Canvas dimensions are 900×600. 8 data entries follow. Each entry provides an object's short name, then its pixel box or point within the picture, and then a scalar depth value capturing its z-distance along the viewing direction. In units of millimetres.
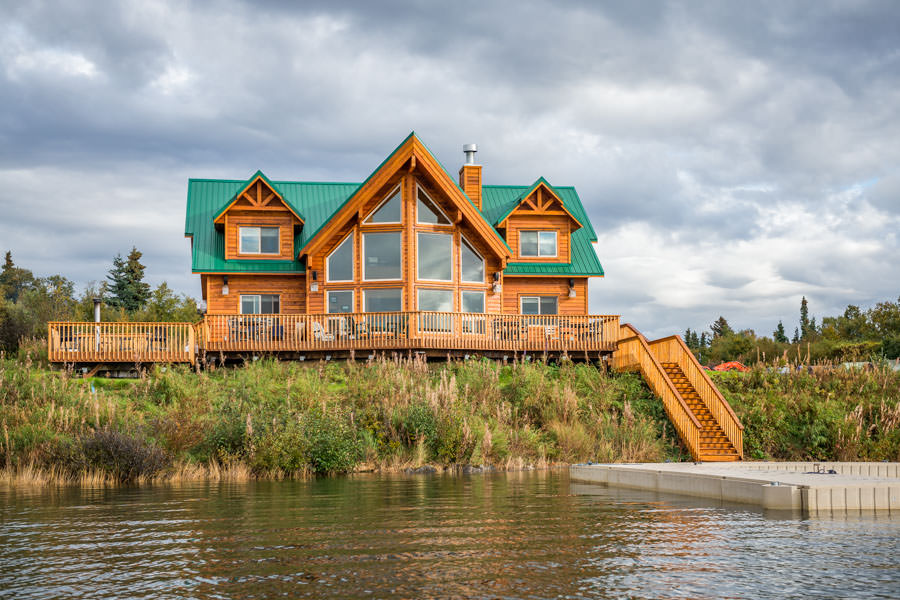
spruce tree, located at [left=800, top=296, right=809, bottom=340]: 85225
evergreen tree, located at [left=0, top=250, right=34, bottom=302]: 89375
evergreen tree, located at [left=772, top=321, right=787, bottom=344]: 82794
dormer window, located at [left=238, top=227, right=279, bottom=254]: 33750
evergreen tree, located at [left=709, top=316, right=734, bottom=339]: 88344
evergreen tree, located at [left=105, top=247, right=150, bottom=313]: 60062
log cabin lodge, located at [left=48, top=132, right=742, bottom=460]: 28031
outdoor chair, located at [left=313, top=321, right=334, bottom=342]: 29656
